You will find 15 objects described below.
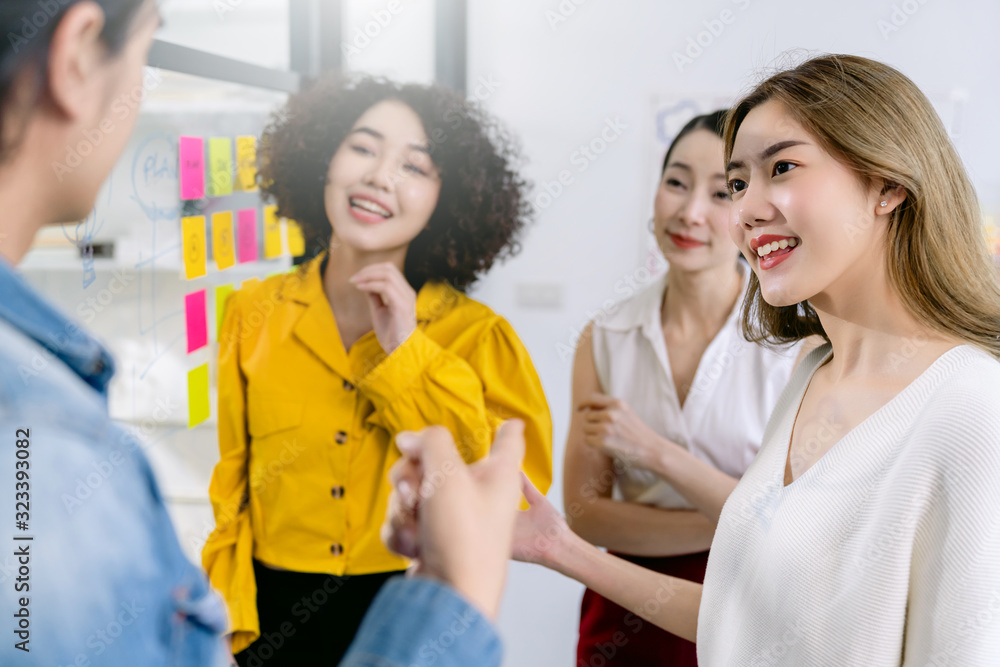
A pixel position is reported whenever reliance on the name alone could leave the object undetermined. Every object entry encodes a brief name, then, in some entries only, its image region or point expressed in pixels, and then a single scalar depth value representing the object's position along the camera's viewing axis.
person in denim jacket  0.40
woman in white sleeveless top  1.42
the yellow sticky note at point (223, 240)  1.16
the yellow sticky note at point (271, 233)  1.30
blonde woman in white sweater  0.75
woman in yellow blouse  1.17
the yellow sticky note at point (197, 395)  1.08
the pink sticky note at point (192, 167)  1.07
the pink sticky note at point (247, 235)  1.23
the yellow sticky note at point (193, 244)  1.08
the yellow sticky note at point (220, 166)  1.14
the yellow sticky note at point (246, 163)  1.22
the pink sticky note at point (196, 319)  1.08
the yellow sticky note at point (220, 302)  1.15
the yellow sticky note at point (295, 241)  1.35
